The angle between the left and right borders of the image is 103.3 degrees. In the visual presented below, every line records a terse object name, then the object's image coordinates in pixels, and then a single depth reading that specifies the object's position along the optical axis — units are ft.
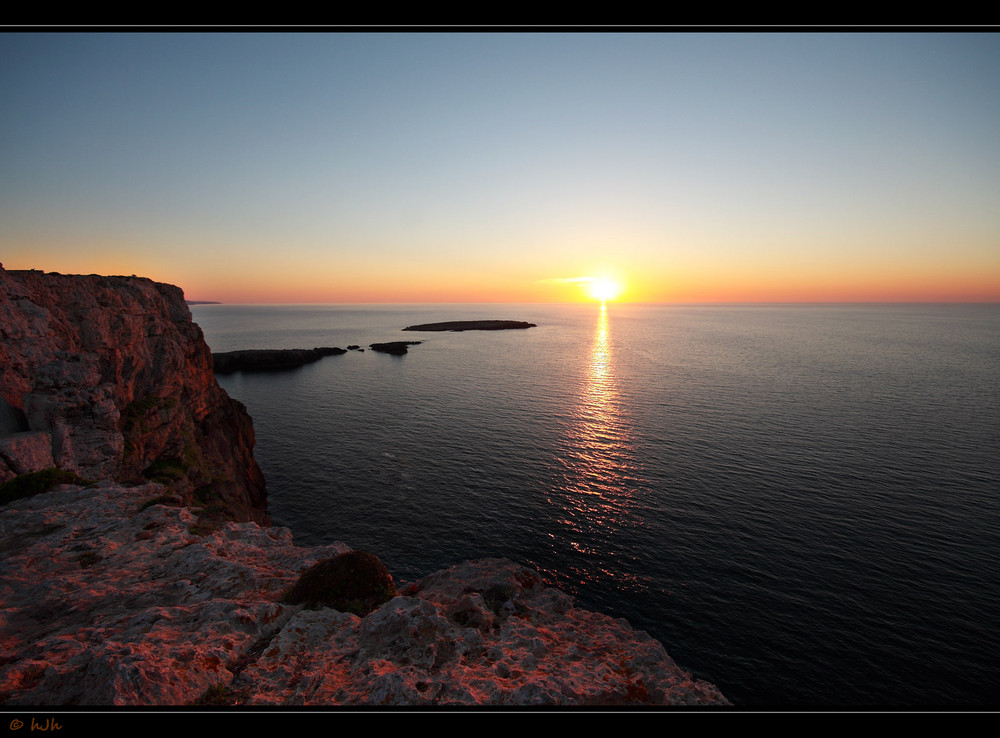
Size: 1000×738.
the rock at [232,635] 32.91
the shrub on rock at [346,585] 48.88
